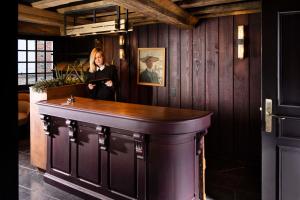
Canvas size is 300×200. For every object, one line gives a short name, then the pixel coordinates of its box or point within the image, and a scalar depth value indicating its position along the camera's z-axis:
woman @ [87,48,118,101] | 4.56
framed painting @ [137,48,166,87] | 5.80
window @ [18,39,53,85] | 6.59
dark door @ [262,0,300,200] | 2.66
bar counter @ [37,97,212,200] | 2.84
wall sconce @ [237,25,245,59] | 4.66
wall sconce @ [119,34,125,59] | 6.27
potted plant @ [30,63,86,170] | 4.27
